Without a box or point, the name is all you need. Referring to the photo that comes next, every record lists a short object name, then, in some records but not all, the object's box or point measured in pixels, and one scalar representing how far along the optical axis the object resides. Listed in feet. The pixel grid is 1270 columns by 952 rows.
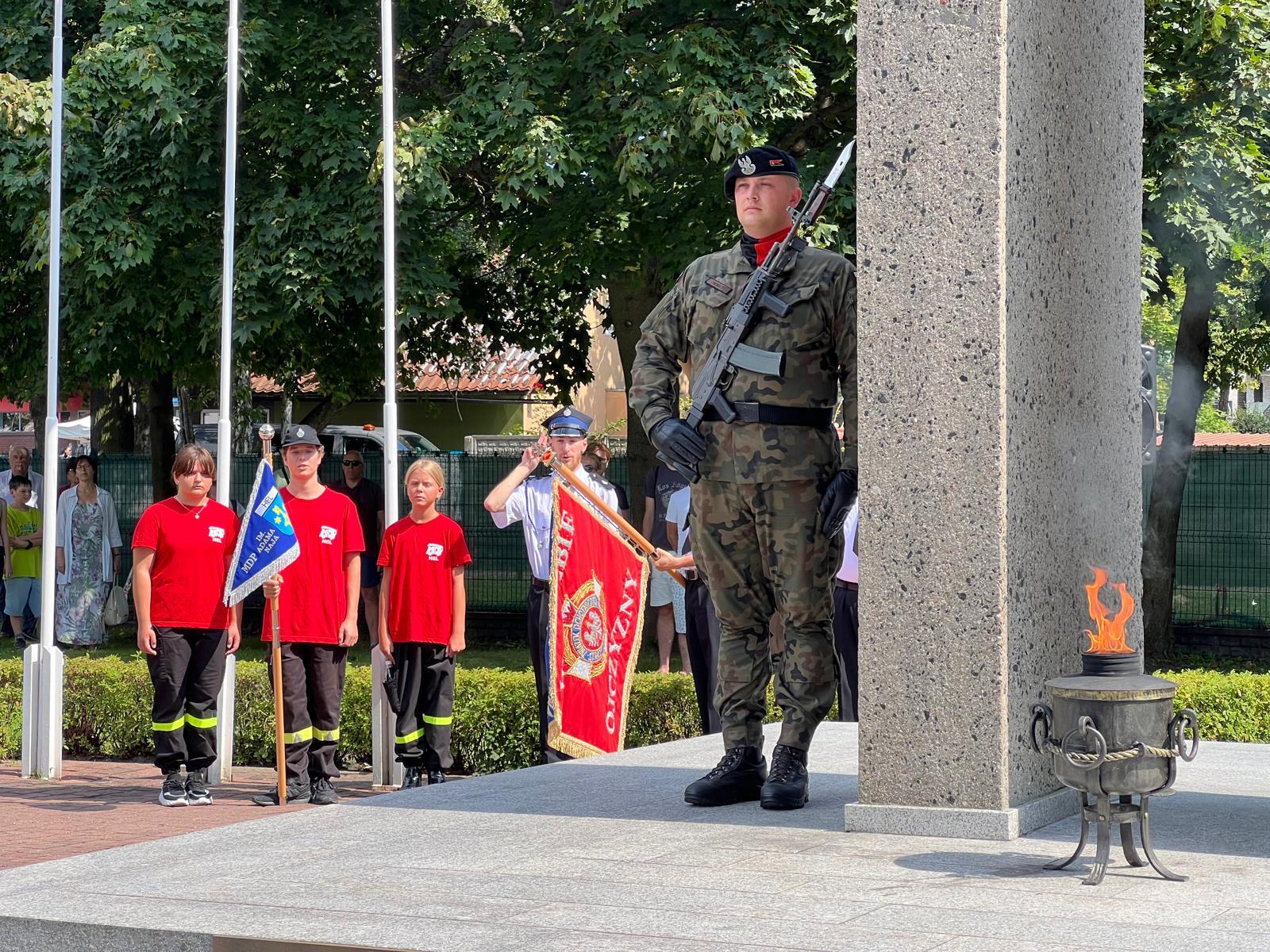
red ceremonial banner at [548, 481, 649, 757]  32.63
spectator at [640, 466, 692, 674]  39.27
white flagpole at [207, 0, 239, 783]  36.88
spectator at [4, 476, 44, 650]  64.54
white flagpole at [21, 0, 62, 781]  37.83
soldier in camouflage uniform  19.53
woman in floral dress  63.31
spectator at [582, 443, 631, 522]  37.31
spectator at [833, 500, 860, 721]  33.96
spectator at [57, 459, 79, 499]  63.21
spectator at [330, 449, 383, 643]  54.29
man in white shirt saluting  33.12
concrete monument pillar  17.42
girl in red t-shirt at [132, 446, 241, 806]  31.12
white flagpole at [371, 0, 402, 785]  35.01
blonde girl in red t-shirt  33.30
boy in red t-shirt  31.86
